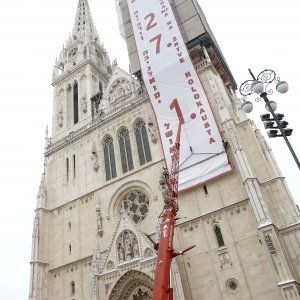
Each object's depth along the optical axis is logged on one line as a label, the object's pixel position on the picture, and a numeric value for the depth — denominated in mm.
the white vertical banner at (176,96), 20562
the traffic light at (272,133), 9953
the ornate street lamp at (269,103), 9602
